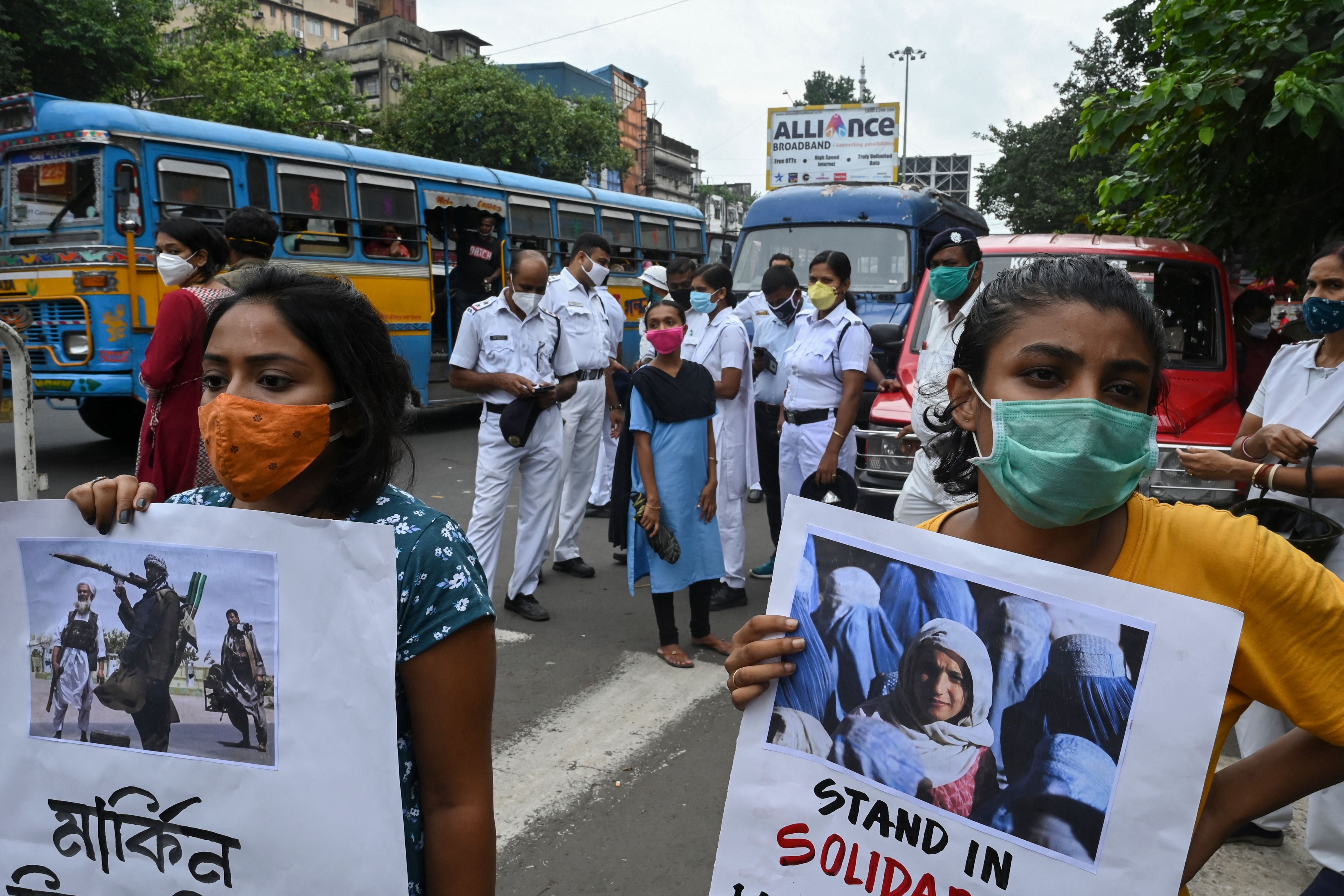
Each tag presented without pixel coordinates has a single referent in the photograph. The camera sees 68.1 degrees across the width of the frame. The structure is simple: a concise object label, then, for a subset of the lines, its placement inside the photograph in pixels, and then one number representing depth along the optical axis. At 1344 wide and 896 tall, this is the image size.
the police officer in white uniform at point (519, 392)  5.24
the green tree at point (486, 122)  29.69
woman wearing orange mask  1.37
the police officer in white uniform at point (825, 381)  5.15
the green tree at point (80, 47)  17.62
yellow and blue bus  8.71
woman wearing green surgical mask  1.23
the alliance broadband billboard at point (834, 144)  23.41
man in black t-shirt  12.77
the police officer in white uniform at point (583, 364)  6.32
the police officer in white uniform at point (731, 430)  5.69
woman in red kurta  3.39
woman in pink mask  4.64
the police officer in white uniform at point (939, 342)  3.61
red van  4.86
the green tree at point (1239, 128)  4.63
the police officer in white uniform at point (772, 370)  6.20
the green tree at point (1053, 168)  22.73
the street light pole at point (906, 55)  41.28
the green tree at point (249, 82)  25.16
